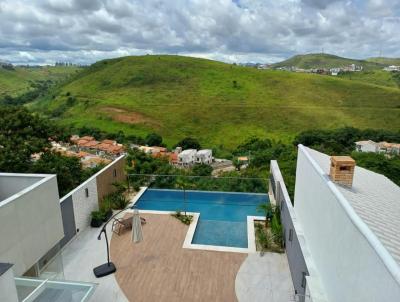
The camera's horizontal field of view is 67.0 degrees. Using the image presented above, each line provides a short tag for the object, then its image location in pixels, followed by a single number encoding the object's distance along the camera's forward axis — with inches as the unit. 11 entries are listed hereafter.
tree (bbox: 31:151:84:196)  553.3
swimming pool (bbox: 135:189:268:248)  408.2
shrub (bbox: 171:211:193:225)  442.0
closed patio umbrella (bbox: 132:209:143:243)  335.6
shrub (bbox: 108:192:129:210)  480.4
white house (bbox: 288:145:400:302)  116.0
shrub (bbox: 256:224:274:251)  371.9
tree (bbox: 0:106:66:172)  529.4
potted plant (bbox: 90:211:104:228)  422.9
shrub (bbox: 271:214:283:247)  373.1
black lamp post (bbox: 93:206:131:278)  319.9
